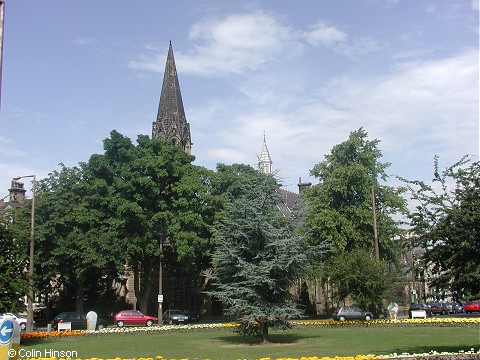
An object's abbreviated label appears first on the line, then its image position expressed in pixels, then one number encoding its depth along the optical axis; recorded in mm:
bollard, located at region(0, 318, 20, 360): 12906
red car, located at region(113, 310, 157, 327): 43250
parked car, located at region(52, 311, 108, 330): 38556
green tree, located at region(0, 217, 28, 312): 23531
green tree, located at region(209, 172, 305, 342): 24562
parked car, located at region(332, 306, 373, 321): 42000
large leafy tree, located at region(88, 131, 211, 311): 43406
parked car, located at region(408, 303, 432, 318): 50938
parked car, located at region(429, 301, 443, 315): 53062
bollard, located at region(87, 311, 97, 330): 35250
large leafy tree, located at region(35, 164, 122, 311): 41750
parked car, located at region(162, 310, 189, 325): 47344
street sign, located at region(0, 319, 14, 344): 12969
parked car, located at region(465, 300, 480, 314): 55469
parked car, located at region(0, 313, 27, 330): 41112
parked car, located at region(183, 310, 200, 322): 50119
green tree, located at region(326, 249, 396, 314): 35656
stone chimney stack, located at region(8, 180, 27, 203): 68288
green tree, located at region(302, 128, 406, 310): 46531
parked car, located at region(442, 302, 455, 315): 54125
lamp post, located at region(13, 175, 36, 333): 32875
